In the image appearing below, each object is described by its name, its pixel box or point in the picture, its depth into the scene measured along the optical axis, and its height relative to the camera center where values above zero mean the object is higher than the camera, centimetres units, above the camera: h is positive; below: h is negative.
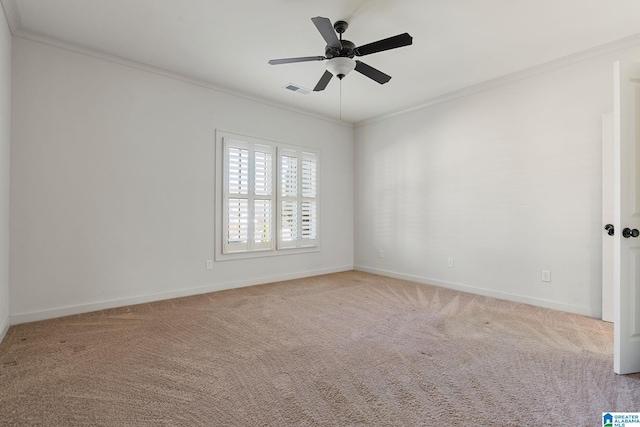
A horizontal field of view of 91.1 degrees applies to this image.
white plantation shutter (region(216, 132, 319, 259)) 450 +29
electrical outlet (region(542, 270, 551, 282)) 368 -69
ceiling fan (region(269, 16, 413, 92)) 245 +142
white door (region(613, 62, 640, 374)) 217 +3
